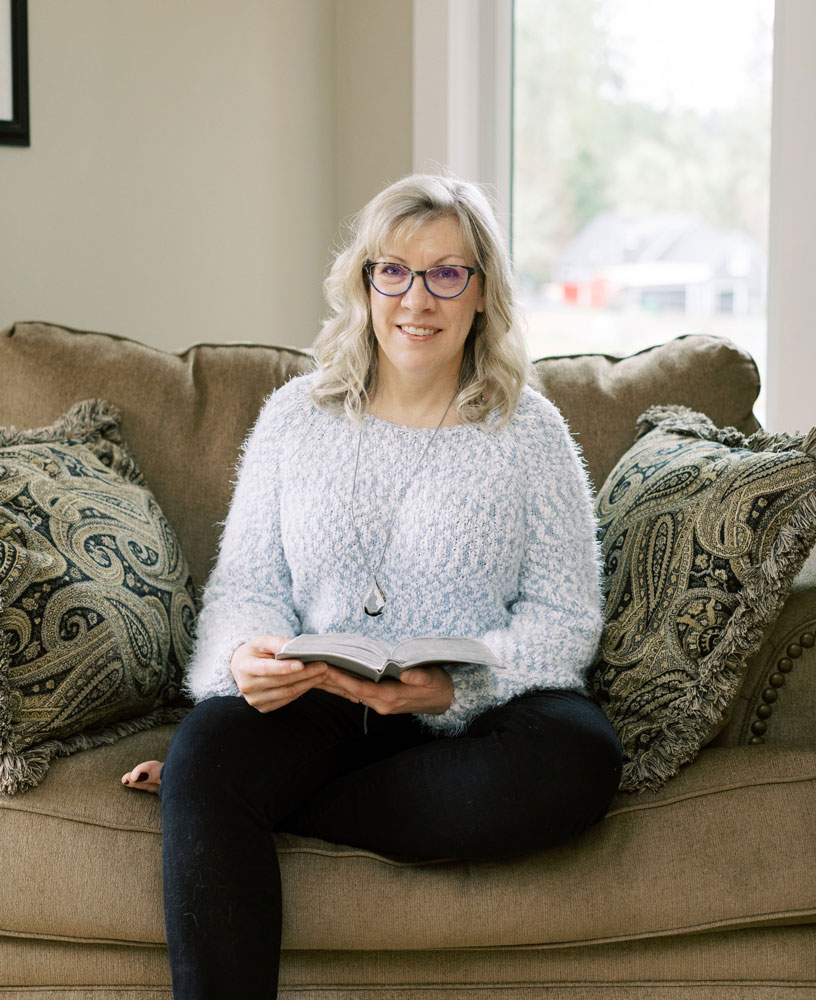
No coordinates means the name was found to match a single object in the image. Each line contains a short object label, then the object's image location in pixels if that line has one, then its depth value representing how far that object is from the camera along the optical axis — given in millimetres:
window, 2502
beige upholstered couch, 1350
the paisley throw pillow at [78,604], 1482
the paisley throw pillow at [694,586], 1469
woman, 1341
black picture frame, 2375
